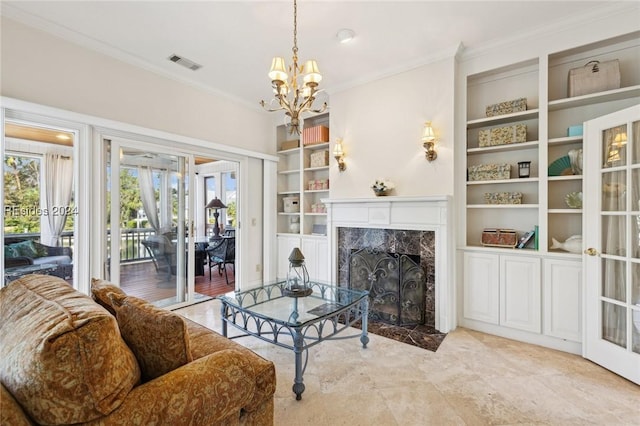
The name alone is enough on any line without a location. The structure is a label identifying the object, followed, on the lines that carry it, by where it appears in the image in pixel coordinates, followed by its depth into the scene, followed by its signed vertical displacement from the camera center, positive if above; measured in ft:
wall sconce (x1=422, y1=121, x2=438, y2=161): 10.34 +2.50
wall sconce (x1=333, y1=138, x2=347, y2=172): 12.80 +2.51
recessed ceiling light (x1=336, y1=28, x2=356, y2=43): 9.16 +5.56
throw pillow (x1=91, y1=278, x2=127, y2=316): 5.05 -1.41
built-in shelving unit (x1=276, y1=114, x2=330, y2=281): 14.28 +0.79
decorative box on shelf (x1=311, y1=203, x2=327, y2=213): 14.74 +0.24
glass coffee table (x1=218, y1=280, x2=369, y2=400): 6.69 -2.53
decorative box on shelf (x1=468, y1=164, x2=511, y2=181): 9.99 +1.41
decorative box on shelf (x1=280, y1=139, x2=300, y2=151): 15.52 +3.62
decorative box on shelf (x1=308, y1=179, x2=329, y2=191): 14.39 +1.39
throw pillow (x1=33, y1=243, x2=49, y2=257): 8.93 -1.13
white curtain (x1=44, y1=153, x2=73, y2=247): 9.13 +0.68
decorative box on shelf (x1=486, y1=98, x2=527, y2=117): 9.70 +3.52
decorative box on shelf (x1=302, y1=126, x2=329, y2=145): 14.24 +3.76
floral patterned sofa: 2.91 -1.76
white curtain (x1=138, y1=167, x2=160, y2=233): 11.52 +0.66
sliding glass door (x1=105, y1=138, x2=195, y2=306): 10.60 -0.31
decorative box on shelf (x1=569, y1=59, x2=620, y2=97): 8.52 +3.96
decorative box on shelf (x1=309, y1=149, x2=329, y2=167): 14.30 +2.63
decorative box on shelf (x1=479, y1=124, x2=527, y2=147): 9.73 +2.61
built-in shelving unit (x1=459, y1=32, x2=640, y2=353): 8.79 +0.53
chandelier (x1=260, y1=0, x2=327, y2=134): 7.11 +3.10
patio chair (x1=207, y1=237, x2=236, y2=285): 16.76 -2.20
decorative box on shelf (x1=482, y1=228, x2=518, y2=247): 9.90 -0.82
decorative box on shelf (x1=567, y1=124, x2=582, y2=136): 8.87 +2.47
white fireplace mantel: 10.11 -0.29
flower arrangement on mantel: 11.41 +1.00
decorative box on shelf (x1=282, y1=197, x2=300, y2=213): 15.69 +0.47
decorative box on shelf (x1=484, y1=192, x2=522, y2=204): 9.85 +0.53
